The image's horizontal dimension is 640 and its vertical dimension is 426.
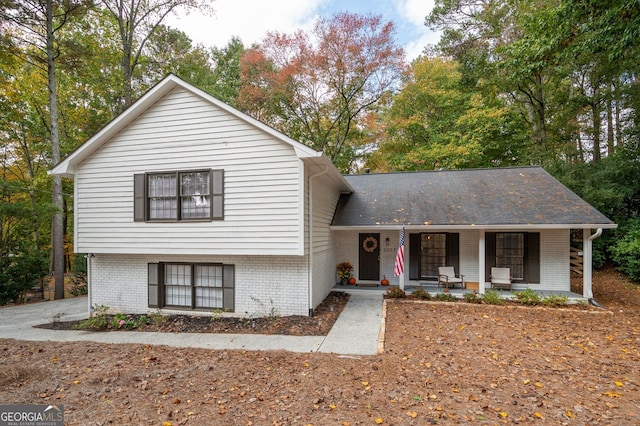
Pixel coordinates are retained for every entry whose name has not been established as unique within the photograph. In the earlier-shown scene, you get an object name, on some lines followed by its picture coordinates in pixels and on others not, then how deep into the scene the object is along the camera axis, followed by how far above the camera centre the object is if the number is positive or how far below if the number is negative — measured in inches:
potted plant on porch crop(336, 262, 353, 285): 423.2 -86.4
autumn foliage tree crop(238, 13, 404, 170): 610.9 +315.2
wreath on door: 427.2 -47.1
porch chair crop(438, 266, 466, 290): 385.4 -87.2
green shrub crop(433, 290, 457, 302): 337.7 -100.4
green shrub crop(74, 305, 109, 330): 287.6 -112.2
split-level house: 279.7 -4.3
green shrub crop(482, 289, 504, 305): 323.2 -97.8
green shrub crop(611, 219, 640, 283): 454.6 -61.4
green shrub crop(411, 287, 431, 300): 346.6 -99.5
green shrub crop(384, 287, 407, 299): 351.3 -99.6
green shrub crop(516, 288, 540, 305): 319.3 -95.4
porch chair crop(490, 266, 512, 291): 372.5 -85.6
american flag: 323.8 -57.6
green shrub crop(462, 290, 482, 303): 333.1 -99.8
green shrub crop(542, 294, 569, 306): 316.5 -97.7
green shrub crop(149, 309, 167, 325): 292.0 -109.1
